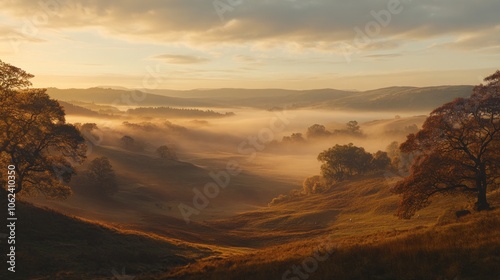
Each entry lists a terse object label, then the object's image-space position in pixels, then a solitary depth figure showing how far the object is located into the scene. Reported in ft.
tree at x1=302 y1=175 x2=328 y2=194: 389.60
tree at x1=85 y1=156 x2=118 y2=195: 338.13
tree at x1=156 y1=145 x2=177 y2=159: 600.19
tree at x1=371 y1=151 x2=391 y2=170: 404.16
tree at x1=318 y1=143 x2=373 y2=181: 404.77
